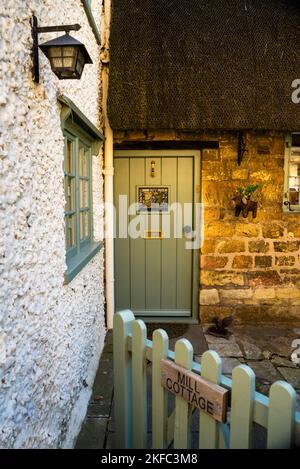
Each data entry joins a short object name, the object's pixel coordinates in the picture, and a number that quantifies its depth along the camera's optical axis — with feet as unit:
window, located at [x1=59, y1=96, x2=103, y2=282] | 7.66
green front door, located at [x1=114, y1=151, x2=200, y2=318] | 13.60
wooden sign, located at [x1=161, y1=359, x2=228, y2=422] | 4.31
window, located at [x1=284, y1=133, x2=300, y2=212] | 13.24
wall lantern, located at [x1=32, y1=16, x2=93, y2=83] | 5.07
